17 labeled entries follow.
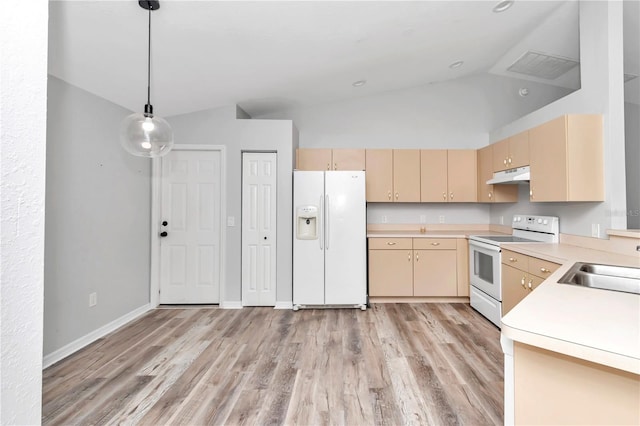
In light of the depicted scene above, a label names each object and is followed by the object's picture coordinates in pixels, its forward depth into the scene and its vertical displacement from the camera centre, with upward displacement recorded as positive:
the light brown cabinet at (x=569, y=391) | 0.82 -0.52
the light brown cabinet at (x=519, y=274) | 2.34 -0.49
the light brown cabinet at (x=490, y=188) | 3.72 +0.37
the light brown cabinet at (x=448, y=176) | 4.05 +0.57
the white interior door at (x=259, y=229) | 3.67 -0.15
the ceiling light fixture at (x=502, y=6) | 2.53 +1.85
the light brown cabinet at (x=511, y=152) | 3.04 +0.72
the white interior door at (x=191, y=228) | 3.68 -0.14
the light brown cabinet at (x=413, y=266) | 3.74 -0.62
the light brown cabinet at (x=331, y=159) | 4.02 +0.79
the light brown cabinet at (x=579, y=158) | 2.45 +0.50
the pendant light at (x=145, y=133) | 1.95 +0.56
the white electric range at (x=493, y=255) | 2.96 -0.41
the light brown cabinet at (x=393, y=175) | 4.04 +0.58
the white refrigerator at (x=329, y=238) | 3.60 -0.25
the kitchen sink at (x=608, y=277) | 1.58 -0.33
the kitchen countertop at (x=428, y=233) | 3.77 -0.22
